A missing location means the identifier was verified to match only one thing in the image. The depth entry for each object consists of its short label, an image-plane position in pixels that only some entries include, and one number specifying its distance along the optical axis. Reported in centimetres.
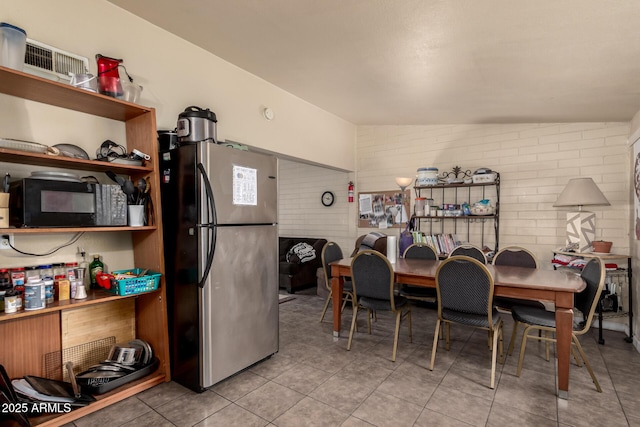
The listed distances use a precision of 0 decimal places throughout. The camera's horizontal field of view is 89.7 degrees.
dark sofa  531
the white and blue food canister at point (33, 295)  181
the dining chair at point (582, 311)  229
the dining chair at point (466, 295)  242
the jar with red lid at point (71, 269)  210
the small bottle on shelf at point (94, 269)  229
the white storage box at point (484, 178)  412
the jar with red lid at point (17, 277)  190
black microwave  180
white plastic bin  171
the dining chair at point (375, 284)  284
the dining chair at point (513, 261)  307
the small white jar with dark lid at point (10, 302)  177
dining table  223
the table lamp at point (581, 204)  336
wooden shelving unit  185
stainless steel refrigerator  224
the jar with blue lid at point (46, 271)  201
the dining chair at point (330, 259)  368
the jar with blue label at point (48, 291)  196
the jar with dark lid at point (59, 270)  209
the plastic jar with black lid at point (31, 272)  194
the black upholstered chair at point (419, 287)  355
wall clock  584
